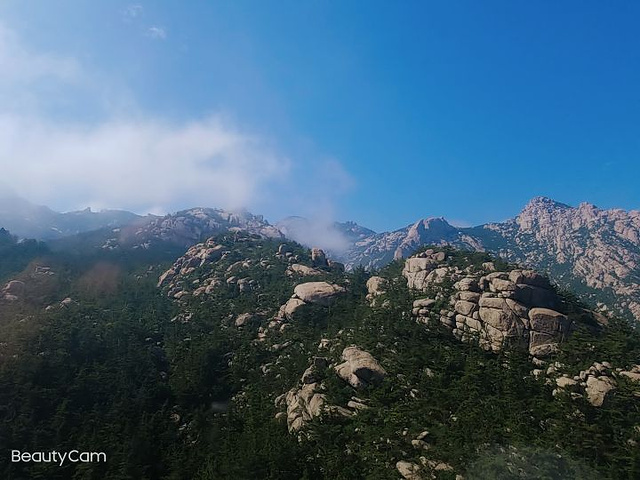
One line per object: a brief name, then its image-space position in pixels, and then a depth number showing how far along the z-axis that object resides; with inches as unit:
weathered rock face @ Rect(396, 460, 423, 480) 1556.3
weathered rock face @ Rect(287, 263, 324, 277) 4542.3
